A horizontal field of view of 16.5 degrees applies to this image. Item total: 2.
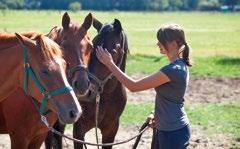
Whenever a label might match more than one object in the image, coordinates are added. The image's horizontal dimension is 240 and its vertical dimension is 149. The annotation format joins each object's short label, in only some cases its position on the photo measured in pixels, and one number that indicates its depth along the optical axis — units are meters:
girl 6.81
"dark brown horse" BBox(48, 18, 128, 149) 8.93
